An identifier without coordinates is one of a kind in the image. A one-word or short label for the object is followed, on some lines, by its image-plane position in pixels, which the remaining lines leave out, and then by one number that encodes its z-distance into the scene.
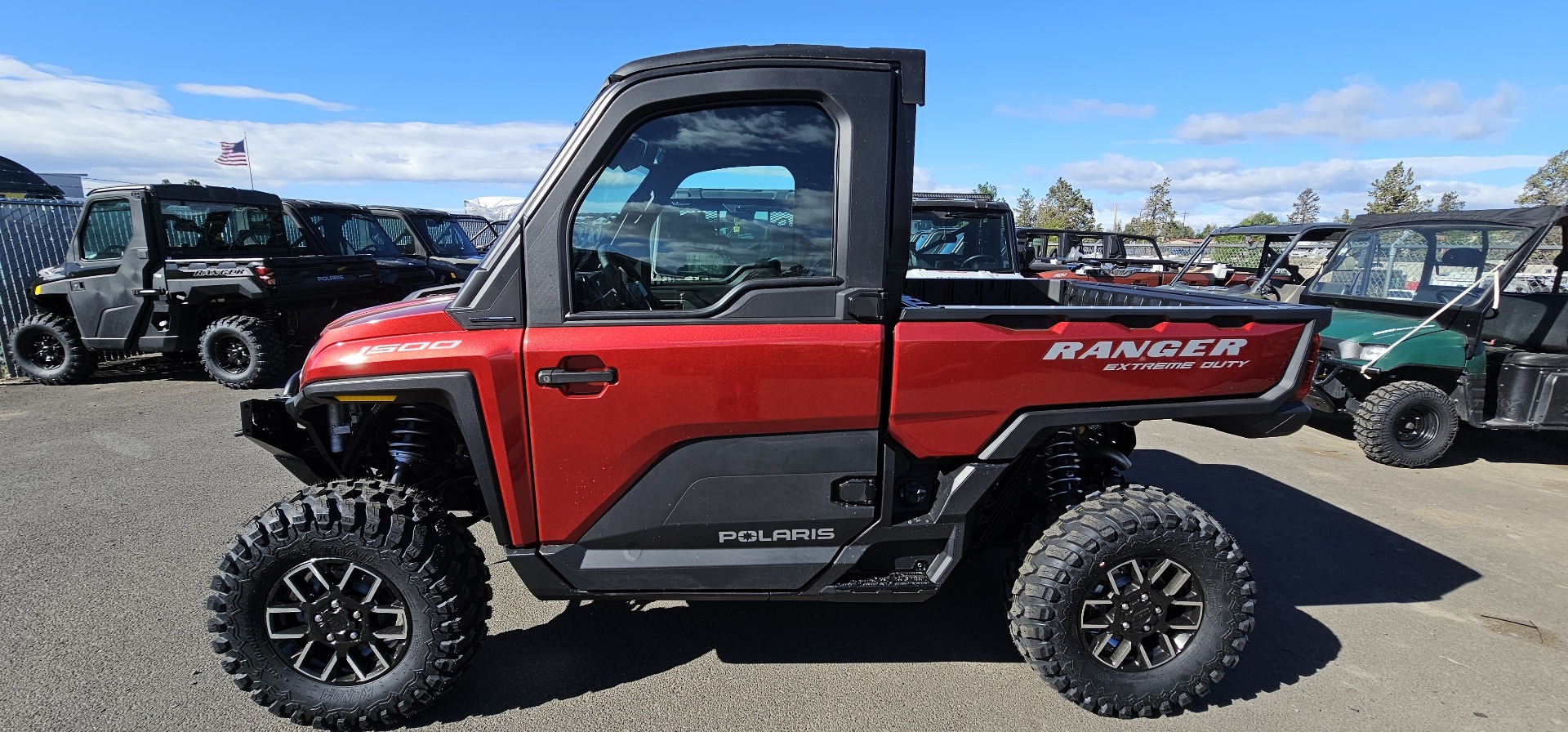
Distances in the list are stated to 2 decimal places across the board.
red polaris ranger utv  2.27
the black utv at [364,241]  9.89
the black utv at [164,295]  7.82
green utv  5.57
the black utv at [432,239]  11.60
